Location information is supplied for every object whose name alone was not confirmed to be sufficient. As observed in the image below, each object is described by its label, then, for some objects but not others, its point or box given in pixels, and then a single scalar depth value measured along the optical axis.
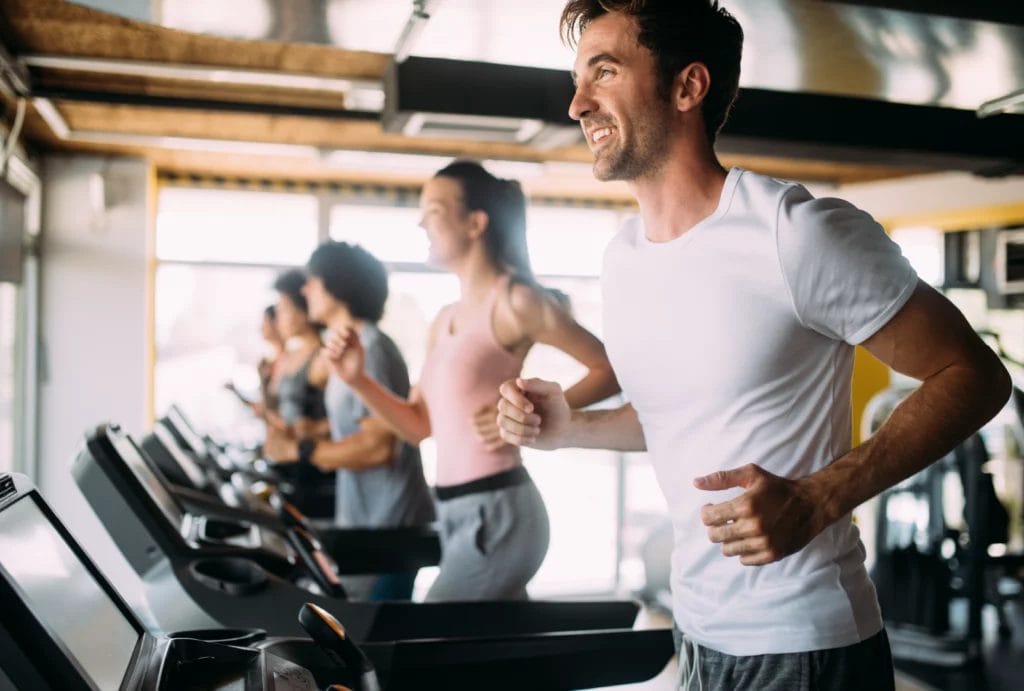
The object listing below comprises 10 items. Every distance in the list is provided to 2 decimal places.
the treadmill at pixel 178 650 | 0.90
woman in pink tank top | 2.32
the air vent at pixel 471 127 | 3.14
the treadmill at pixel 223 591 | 1.95
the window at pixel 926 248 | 7.00
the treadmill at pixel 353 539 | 3.11
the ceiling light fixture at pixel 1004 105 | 2.87
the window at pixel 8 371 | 5.62
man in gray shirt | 3.19
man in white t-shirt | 1.22
